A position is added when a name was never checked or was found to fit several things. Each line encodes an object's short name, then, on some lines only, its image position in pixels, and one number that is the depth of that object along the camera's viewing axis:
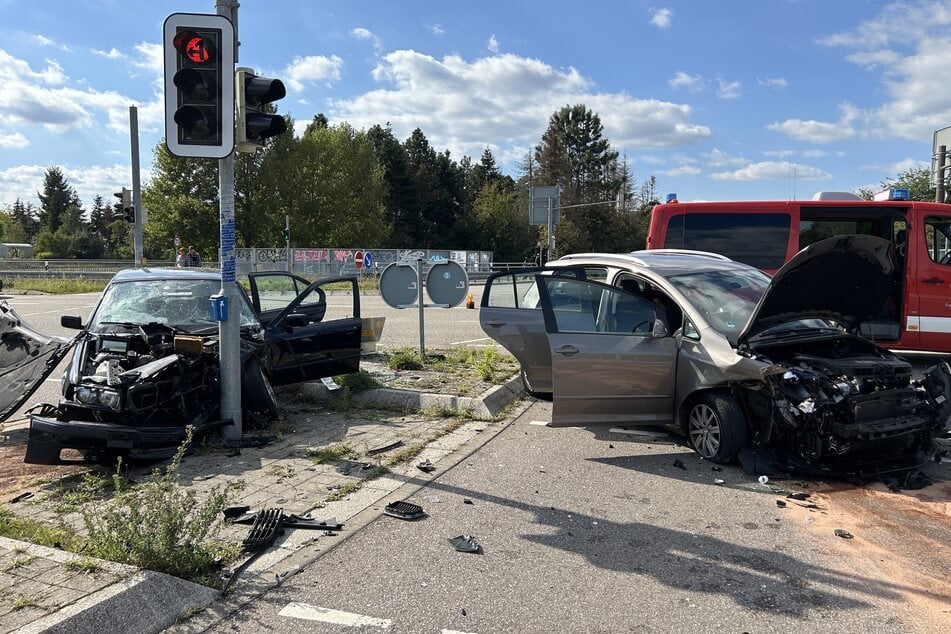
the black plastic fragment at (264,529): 3.83
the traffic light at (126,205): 15.23
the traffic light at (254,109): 5.58
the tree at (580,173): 67.94
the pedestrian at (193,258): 28.00
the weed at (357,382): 7.78
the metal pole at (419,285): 9.20
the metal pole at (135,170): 14.09
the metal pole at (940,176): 17.80
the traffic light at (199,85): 5.40
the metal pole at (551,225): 17.70
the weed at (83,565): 3.19
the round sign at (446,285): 9.38
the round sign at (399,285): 9.35
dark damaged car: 5.03
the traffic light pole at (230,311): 5.68
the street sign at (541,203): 17.81
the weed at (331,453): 5.56
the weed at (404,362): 9.23
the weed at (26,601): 2.88
